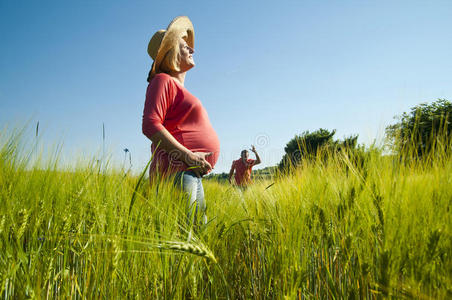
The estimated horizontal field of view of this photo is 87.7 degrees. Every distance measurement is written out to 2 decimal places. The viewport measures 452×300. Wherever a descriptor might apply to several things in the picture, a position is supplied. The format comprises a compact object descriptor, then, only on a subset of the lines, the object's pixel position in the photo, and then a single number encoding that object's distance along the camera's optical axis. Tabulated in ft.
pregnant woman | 3.87
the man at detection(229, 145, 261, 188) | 16.08
